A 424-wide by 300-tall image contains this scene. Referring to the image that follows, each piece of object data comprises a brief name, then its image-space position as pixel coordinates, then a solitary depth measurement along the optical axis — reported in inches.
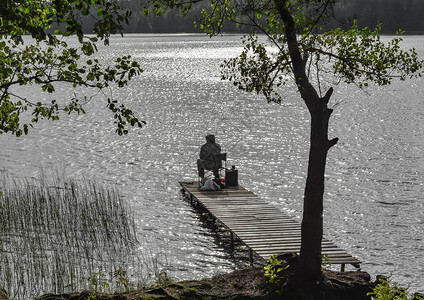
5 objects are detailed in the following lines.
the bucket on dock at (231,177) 1163.3
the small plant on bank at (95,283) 521.8
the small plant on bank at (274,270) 543.2
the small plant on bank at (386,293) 422.6
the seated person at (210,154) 1097.4
